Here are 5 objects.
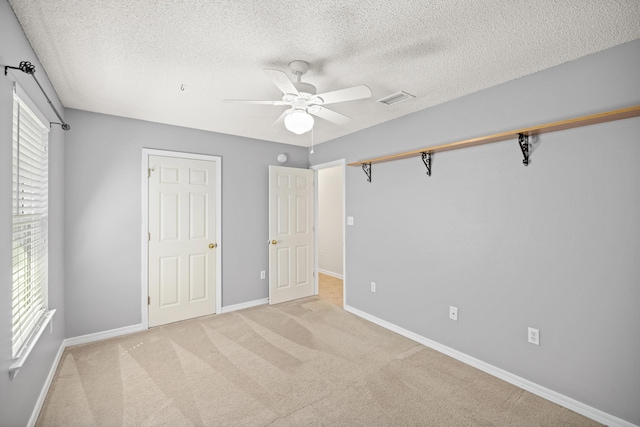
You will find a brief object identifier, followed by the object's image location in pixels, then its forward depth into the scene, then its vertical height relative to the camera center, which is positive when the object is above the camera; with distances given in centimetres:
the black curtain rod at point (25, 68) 154 +79
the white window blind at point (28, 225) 177 -6
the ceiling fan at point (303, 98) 192 +79
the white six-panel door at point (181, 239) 355 -29
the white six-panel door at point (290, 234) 436 -28
